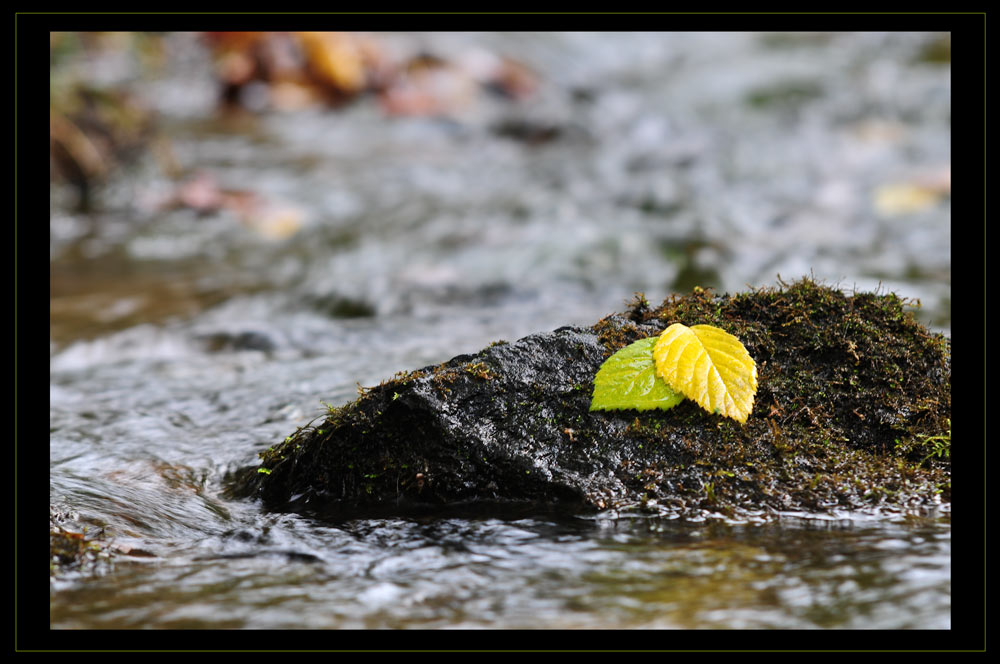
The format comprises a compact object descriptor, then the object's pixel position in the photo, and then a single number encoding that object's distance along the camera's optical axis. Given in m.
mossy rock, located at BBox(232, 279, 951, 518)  4.77
